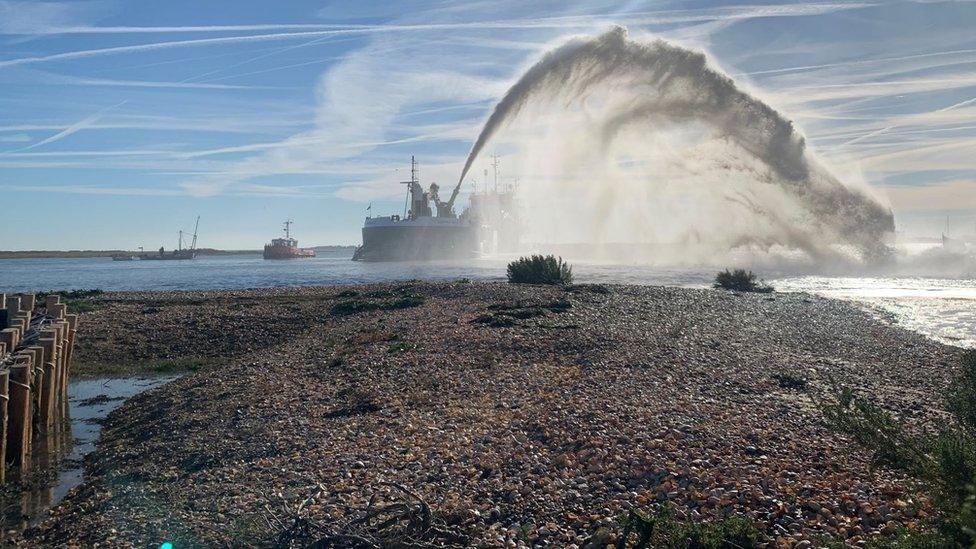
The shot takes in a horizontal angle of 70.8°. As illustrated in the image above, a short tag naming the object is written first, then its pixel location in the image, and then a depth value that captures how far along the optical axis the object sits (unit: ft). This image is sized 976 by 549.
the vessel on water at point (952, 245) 237.12
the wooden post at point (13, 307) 56.15
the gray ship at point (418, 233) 345.51
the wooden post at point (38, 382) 40.06
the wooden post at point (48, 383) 41.29
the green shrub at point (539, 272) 114.11
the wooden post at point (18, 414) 33.94
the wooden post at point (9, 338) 42.27
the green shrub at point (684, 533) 18.97
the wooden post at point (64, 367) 49.32
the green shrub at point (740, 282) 117.80
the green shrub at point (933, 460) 15.54
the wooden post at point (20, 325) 48.79
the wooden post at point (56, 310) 59.37
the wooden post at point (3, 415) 30.73
